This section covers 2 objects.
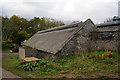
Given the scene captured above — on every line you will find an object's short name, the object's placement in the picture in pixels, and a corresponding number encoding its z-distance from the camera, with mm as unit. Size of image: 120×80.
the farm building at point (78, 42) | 8917
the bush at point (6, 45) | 21308
